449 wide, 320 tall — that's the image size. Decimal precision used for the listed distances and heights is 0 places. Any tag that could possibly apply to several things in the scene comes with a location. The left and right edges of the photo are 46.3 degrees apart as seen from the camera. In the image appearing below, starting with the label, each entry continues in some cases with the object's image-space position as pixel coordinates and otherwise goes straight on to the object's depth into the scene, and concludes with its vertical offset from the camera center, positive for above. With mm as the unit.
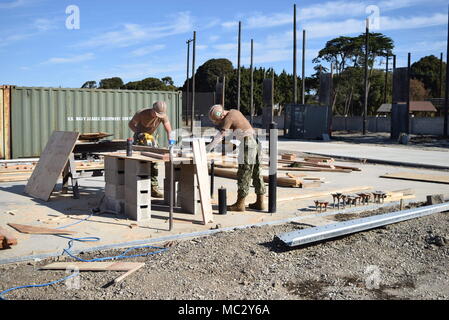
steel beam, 6750 -1401
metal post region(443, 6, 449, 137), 36456 +1863
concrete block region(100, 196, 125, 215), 9320 -1437
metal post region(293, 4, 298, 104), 42188 +6516
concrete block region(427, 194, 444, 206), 9758 -1339
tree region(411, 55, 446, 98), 79312 +8758
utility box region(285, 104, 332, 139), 37188 +414
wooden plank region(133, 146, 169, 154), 9272 -431
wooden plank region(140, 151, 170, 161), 8531 -491
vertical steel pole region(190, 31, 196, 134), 44050 +6519
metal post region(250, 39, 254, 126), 48906 +7116
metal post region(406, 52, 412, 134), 36038 +2763
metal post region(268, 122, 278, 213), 9414 -797
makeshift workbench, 8714 -1020
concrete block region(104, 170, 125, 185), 9375 -919
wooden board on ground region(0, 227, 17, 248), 6945 -1522
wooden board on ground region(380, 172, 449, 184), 14254 -1407
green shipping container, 18281 +519
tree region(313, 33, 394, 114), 66625 +7831
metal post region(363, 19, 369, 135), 42375 +1671
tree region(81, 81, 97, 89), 71100 +5802
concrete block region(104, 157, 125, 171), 9352 -688
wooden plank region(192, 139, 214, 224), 8430 -795
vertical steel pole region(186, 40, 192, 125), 47362 +6687
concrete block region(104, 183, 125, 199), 9328 -1163
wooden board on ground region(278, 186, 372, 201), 11106 -1484
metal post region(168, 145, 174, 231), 7937 -1266
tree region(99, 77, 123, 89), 88456 +7427
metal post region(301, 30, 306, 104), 45588 +6661
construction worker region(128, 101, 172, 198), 10656 -1
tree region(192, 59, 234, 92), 86375 +8855
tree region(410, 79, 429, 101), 77625 +5312
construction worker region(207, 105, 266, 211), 9211 -276
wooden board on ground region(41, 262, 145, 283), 6000 -1640
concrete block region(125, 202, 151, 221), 8731 -1448
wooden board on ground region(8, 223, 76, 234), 7887 -1586
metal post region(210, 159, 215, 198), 10875 -1155
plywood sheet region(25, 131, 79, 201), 10781 -824
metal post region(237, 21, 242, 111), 45000 +7504
